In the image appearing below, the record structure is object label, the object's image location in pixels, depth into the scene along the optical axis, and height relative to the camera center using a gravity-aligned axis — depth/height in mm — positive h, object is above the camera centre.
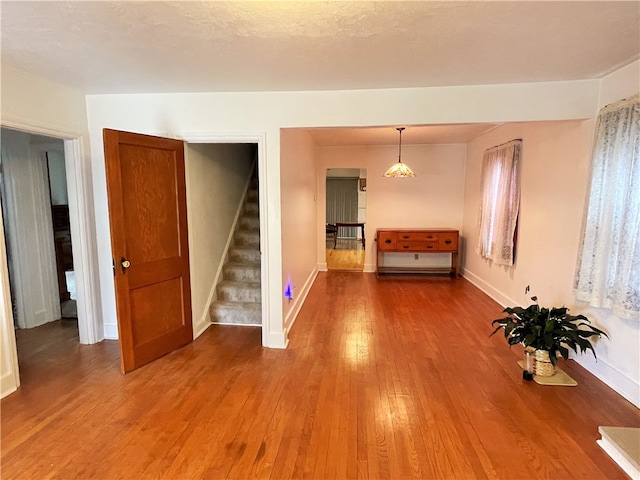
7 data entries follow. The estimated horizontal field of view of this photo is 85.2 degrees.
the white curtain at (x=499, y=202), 4160 +6
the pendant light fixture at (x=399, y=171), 5227 +457
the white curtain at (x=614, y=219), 2275 -111
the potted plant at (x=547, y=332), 2576 -978
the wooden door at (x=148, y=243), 2691 -362
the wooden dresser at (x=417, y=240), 6008 -668
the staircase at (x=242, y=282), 3955 -988
